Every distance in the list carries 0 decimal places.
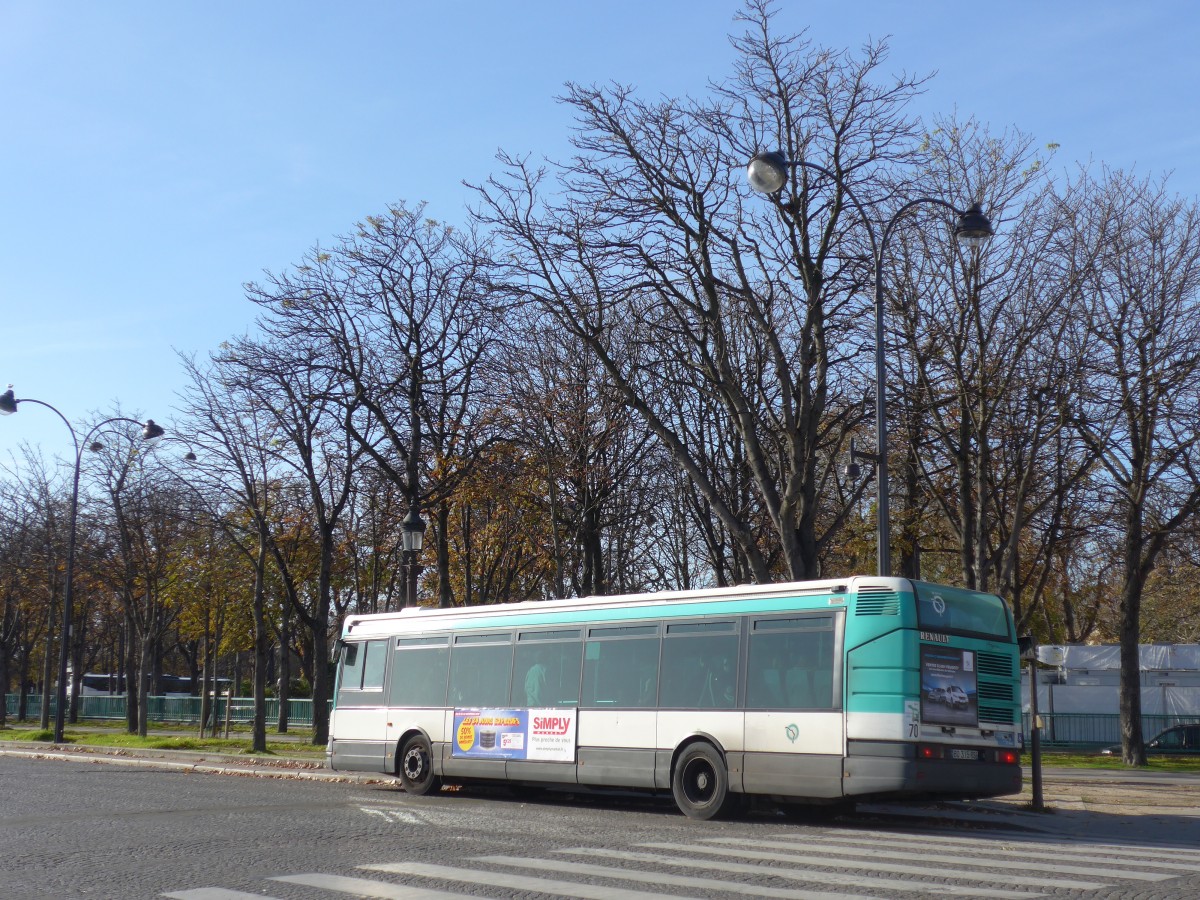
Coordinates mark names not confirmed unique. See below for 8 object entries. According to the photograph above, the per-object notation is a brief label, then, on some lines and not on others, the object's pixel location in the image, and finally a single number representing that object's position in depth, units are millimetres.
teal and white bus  14195
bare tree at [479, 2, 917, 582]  22500
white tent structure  41625
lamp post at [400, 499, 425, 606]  24859
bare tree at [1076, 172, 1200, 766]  25891
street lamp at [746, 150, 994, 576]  16984
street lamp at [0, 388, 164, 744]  35438
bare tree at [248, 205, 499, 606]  29156
